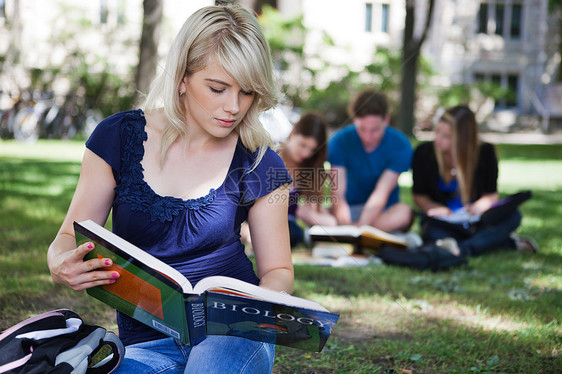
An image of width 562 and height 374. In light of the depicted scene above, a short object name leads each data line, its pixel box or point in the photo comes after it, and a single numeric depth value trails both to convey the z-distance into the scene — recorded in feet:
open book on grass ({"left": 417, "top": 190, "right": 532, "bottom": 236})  14.73
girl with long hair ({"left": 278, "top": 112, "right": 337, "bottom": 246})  15.03
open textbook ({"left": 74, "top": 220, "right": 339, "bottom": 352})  4.89
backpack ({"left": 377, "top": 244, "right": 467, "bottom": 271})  13.02
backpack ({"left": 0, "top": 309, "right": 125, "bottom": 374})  4.81
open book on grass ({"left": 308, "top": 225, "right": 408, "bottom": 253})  14.02
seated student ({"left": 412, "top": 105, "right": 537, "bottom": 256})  14.93
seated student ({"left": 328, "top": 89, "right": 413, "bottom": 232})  15.60
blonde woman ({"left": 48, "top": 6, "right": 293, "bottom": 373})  6.04
